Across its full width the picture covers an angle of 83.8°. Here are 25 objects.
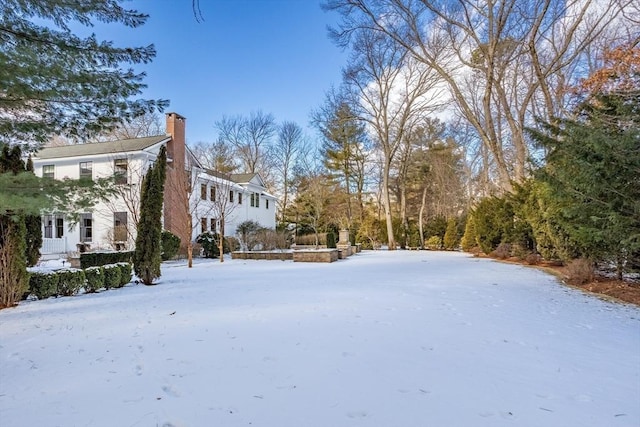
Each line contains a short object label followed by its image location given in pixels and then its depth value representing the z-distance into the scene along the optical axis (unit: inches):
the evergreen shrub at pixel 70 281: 275.9
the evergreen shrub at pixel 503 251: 545.7
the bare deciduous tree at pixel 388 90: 848.3
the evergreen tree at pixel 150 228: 332.5
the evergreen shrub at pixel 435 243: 870.4
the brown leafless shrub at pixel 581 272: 324.8
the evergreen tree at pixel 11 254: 235.1
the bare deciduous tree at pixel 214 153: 1279.5
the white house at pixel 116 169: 676.1
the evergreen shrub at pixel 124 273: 322.7
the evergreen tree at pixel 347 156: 1150.3
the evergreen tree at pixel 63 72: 162.7
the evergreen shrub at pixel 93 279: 292.8
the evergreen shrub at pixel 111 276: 309.5
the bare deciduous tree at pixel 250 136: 1380.4
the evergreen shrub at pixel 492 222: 530.5
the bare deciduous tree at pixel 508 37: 546.3
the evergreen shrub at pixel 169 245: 605.2
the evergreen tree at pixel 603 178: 227.1
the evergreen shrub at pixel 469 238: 726.5
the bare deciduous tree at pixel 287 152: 1347.2
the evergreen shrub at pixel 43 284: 265.1
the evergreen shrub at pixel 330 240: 768.3
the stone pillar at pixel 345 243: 675.8
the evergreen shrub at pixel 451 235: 834.8
